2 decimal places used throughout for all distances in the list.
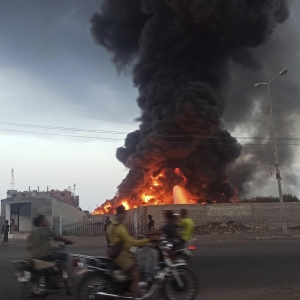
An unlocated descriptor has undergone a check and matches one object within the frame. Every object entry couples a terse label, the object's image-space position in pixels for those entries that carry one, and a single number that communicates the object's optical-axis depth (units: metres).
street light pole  23.09
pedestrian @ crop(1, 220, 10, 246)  20.97
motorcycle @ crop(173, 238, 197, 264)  7.06
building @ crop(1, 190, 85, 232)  31.16
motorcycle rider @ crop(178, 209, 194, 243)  8.17
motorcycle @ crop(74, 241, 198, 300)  5.78
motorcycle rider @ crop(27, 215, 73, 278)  6.37
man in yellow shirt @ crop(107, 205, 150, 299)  5.73
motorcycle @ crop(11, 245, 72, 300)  6.07
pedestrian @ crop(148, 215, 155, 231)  25.09
